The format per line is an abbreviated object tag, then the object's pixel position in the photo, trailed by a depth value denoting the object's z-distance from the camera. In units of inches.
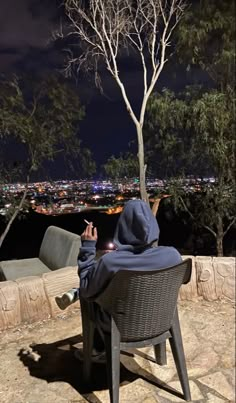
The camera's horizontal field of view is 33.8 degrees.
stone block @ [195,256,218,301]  111.8
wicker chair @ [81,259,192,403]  58.2
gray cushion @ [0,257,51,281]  125.9
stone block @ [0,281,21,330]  94.1
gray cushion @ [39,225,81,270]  117.2
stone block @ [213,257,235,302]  110.5
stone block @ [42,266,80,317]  101.2
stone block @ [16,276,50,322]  97.1
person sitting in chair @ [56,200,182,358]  60.2
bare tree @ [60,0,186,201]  155.2
